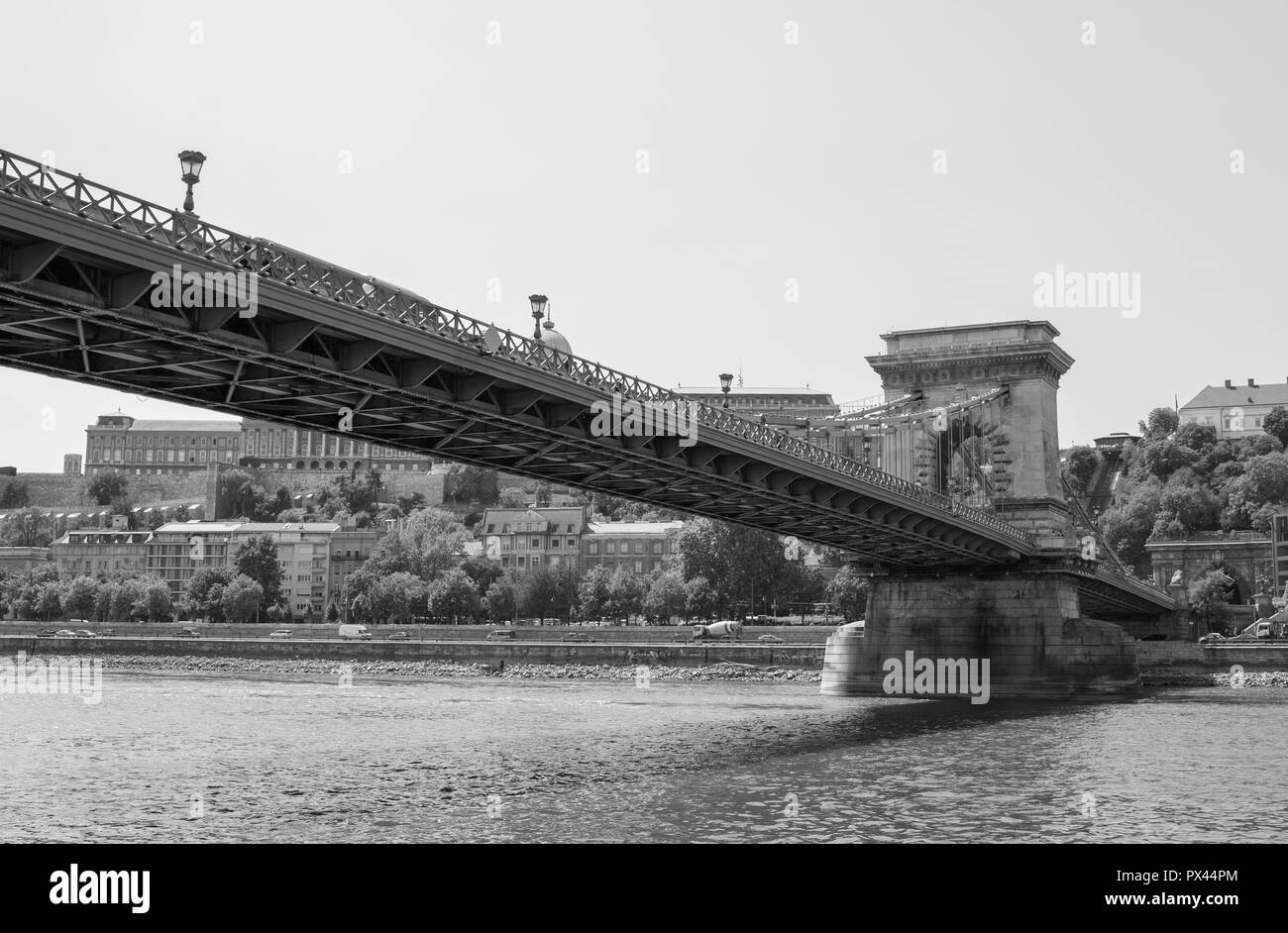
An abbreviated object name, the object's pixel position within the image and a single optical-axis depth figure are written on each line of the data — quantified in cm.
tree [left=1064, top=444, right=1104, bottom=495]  17538
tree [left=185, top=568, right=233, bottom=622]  15250
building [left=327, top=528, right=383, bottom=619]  18225
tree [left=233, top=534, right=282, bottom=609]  16562
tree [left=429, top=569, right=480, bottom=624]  14288
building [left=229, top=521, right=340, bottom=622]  18038
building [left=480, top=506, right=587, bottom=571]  17175
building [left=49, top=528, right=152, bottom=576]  18762
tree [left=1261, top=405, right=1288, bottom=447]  15775
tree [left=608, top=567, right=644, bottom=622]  14175
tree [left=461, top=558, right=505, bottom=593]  15488
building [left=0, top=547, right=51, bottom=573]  19462
